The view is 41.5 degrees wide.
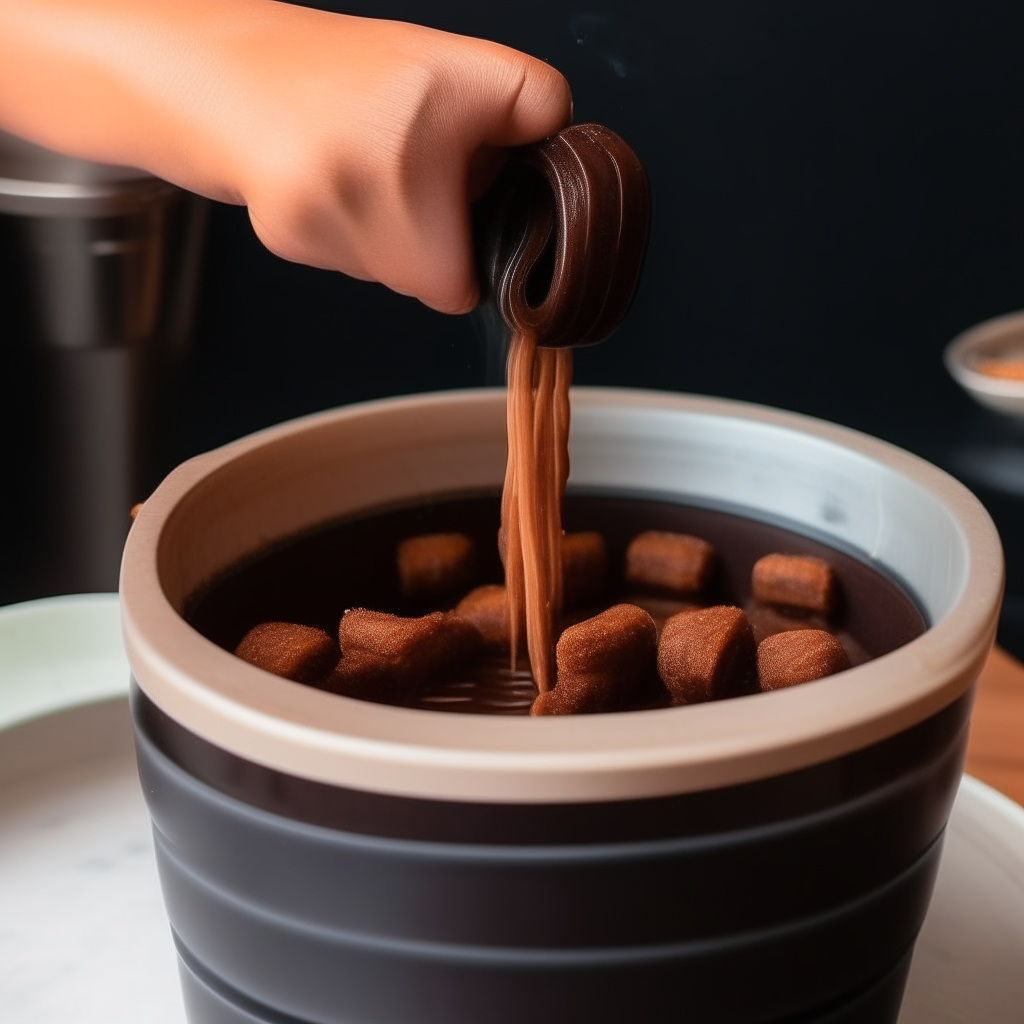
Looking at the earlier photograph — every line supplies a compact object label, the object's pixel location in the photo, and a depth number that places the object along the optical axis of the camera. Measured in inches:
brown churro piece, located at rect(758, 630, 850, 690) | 28.3
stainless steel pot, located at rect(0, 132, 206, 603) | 46.3
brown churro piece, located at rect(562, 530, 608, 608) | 34.9
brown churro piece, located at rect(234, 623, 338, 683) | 28.4
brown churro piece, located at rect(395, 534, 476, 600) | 34.9
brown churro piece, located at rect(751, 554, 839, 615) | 32.1
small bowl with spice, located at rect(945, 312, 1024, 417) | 70.9
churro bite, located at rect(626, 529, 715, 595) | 34.3
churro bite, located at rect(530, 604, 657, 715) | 29.0
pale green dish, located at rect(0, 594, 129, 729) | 37.2
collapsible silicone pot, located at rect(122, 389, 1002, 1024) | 19.2
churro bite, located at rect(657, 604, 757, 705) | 29.2
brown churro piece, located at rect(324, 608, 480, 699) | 30.3
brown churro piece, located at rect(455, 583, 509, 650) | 34.0
